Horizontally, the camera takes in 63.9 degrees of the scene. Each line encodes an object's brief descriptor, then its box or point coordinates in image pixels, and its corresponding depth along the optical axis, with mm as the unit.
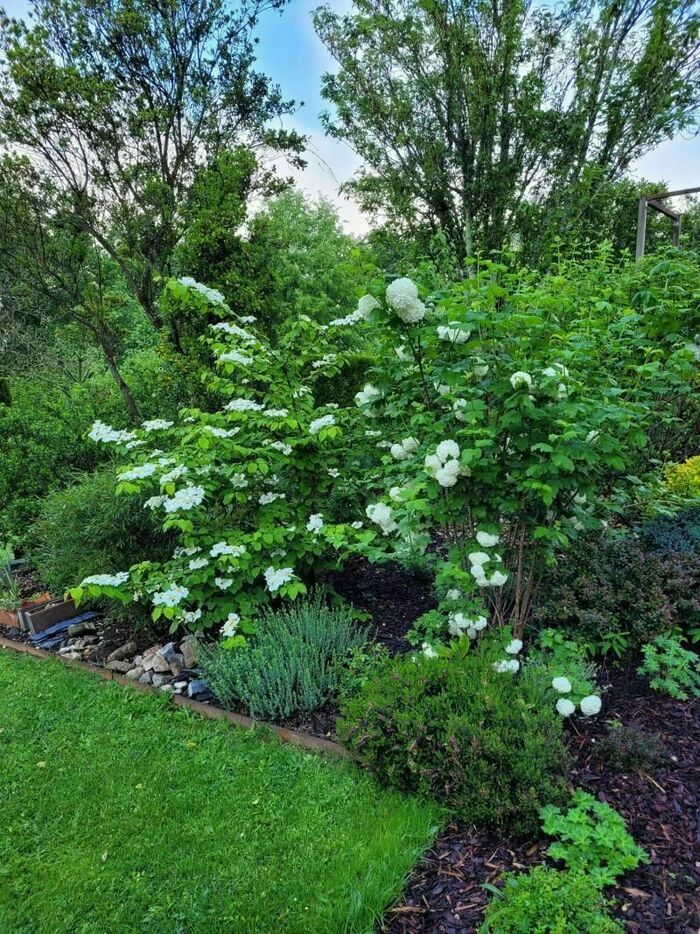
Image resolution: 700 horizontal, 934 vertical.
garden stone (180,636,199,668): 3232
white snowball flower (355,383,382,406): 2672
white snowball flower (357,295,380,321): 2195
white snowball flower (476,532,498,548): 2309
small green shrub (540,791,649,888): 1646
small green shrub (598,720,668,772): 2037
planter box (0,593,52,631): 4102
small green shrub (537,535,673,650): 2576
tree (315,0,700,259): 7961
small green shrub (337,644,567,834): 1839
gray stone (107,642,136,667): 3471
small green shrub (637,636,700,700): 2389
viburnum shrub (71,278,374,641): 2941
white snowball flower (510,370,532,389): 2031
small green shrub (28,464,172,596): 3613
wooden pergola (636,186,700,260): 5676
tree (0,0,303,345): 5387
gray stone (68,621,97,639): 3912
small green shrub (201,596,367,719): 2662
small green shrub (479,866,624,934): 1396
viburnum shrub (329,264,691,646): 2137
